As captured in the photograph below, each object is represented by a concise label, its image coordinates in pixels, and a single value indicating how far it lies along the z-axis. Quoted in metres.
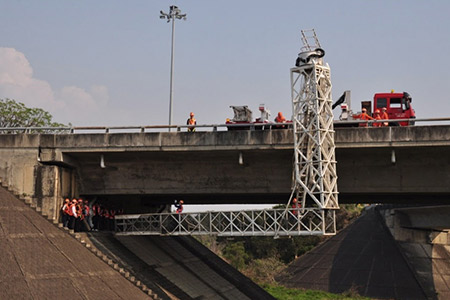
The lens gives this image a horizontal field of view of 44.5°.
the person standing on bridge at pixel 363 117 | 28.47
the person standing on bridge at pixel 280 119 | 28.62
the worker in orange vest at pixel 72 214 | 28.06
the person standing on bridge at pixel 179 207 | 31.43
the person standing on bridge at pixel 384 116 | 28.92
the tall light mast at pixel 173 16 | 40.38
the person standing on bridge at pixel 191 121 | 30.78
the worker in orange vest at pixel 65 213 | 28.00
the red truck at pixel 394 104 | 34.88
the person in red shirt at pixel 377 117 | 28.21
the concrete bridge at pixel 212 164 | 26.72
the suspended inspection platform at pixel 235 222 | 24.58
